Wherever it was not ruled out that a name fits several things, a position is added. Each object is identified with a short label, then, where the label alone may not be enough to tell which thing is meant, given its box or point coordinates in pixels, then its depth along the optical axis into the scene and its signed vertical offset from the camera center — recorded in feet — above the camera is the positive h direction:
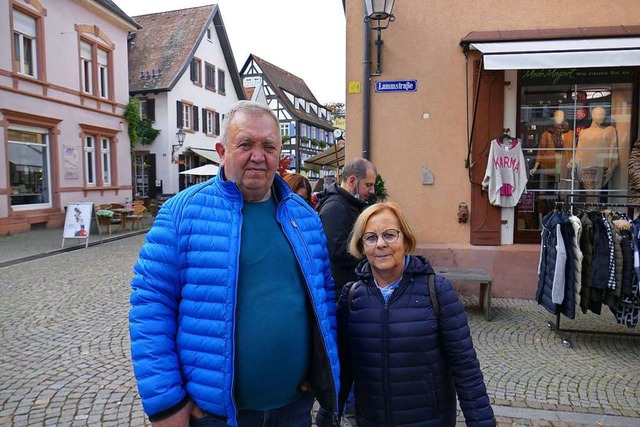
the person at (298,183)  16.89 +0.04
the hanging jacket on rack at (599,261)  14.16 -2.32
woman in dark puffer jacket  6.62 -2.30
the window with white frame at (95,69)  56.54 +14.38
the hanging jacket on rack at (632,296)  13.94 -3.37
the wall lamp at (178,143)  78.78 +6.89
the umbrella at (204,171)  69.21 +1.98
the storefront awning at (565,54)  17.57 +4.95
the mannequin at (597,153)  21.61 +1.45
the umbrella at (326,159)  46.19 +2.60
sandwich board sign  38.04 -3.03
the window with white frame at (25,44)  46.26 +14.19
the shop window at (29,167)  46.52 +1.80
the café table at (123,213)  49.67 -3.15
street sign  21.52 +4.54
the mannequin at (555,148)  21.94 +1.69
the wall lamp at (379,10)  19.80 +7.39
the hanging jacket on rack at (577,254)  14.52 -2.16
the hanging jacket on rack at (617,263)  14.10 -2.36
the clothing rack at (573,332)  15.11 -4.85
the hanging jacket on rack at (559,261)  14.70 -2.44
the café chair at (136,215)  51.62 -3.43
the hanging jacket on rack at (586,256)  14.58 -2.24
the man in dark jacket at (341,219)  11.25 -0.84
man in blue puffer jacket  5.55 -1.47
